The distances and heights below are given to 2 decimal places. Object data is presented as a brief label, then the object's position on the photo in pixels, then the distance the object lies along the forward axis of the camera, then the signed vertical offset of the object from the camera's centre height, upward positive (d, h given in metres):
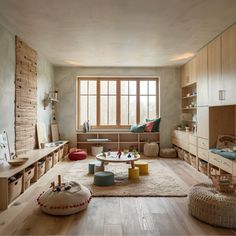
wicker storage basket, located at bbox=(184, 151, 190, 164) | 5.71 -0.90
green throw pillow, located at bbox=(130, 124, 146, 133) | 6.69 -0.23
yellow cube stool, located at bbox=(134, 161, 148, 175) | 4.60 -0.93
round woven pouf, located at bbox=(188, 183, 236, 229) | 2.41 -0.92
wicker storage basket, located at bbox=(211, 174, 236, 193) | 2.67 -0.74
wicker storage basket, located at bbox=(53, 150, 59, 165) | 5.41 -0.84
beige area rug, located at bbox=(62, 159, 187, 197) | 3.46 -1.05
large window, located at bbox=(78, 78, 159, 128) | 7.13 +0.62
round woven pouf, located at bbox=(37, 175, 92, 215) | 2.71 -0.94
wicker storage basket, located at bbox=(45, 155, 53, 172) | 4.82 -0.88
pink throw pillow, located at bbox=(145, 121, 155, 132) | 6.71 -0.14
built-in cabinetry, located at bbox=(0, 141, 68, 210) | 2.96 -0.82
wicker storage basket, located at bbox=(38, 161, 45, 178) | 4.35 -0.89
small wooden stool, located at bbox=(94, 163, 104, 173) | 4.47 -0.89
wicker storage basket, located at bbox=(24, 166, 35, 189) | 3.67 -0.86
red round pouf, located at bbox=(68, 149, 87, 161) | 5.99 -0.88
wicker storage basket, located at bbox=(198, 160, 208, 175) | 4.64 -0.94
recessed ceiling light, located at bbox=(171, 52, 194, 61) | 5.42 +1.56
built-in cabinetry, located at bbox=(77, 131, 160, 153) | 6.90 -0.56
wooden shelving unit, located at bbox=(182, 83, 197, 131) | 6.22 +0.43
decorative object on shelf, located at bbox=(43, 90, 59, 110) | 5.96 +0.61
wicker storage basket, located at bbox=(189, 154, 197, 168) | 5.21 -0.91
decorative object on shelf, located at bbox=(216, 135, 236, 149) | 4.43 -0.39
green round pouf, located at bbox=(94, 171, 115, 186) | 3.81 -0.95
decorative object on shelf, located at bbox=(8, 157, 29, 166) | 3.46 -0.60
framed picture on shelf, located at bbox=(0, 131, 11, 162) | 3.64 -0.42
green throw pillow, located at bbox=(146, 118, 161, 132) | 6.72 -0.11
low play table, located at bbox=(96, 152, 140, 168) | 4.24 -0.69
